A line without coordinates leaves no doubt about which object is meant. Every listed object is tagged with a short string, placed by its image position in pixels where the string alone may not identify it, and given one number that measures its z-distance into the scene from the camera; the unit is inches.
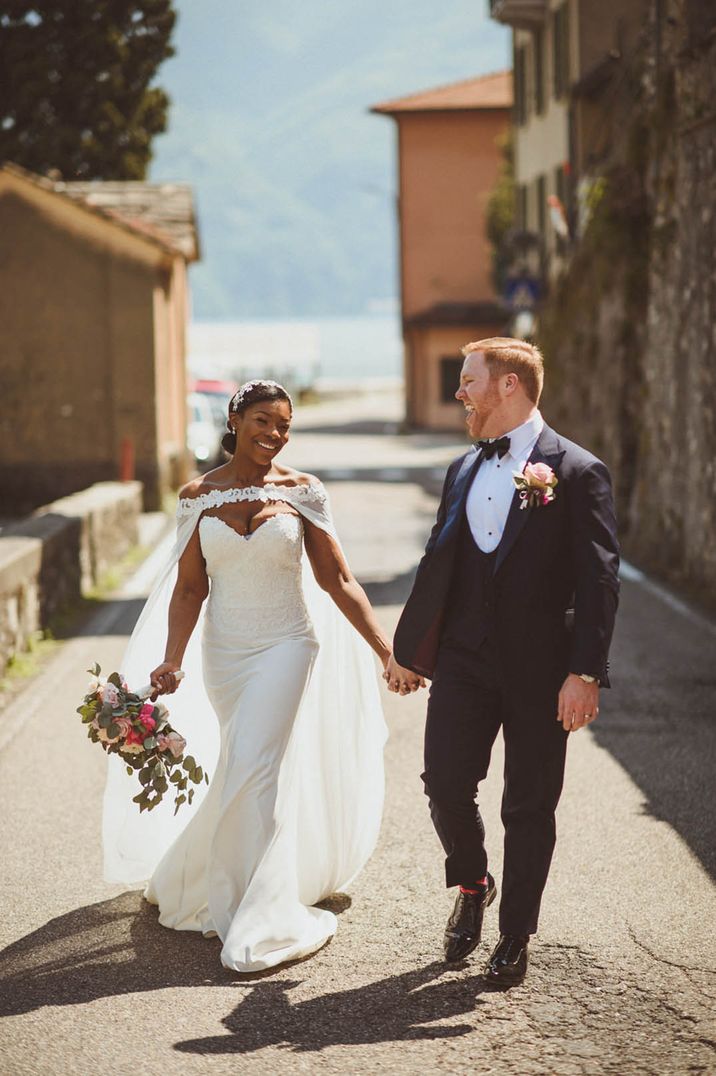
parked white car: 1193.4
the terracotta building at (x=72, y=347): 988.6
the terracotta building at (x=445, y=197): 2059.5
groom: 190.2
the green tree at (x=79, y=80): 1228.5
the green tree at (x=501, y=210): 1893.5
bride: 209.3
